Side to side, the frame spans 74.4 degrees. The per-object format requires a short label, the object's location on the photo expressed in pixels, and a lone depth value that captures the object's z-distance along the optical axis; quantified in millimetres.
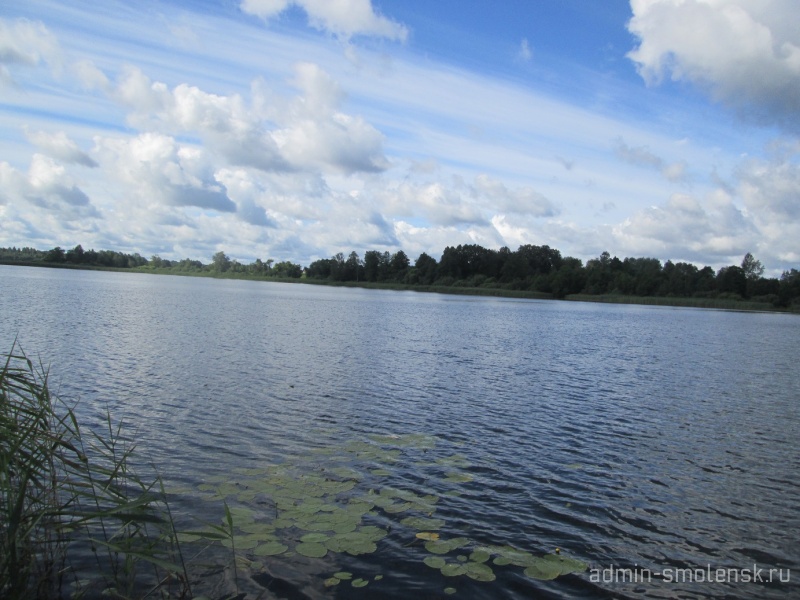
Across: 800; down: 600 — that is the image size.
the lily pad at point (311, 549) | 8031
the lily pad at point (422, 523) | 9211
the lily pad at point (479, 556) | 8219
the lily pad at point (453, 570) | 7816
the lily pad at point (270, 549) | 7969
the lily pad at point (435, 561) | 7996
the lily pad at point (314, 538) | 8367
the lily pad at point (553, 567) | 7996
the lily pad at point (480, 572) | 7766
